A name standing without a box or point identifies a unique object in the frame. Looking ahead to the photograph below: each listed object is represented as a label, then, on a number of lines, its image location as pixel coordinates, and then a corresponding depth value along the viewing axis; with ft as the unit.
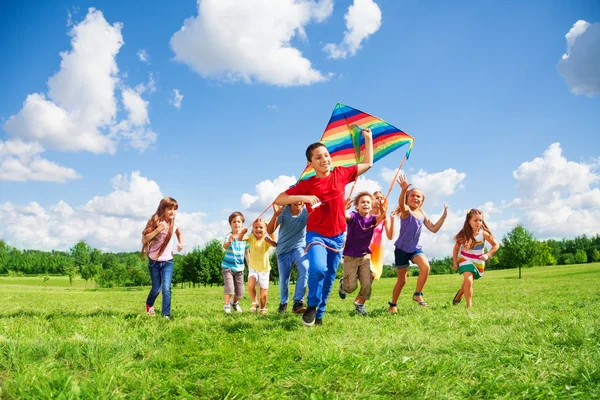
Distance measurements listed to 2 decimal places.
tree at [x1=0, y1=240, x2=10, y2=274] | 447.51
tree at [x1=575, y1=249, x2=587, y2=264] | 366.39
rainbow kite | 27.84
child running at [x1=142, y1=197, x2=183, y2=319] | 26.12
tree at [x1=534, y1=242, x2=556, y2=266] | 251.60
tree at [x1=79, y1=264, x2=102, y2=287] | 241.35
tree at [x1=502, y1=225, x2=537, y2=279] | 195.93
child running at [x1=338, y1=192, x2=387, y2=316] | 28.27
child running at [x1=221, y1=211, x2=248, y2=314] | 32.14
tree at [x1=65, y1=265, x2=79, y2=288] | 237.04
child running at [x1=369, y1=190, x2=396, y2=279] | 29.78
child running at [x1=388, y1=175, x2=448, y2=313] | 28.91
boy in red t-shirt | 19.76
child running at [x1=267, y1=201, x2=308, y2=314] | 26.30
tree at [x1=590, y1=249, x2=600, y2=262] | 366.49
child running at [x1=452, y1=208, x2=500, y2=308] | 29.66
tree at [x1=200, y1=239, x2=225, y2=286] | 208.64
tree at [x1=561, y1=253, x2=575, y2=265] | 387.14
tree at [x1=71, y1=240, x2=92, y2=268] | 357.98
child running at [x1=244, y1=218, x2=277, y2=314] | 31.81
